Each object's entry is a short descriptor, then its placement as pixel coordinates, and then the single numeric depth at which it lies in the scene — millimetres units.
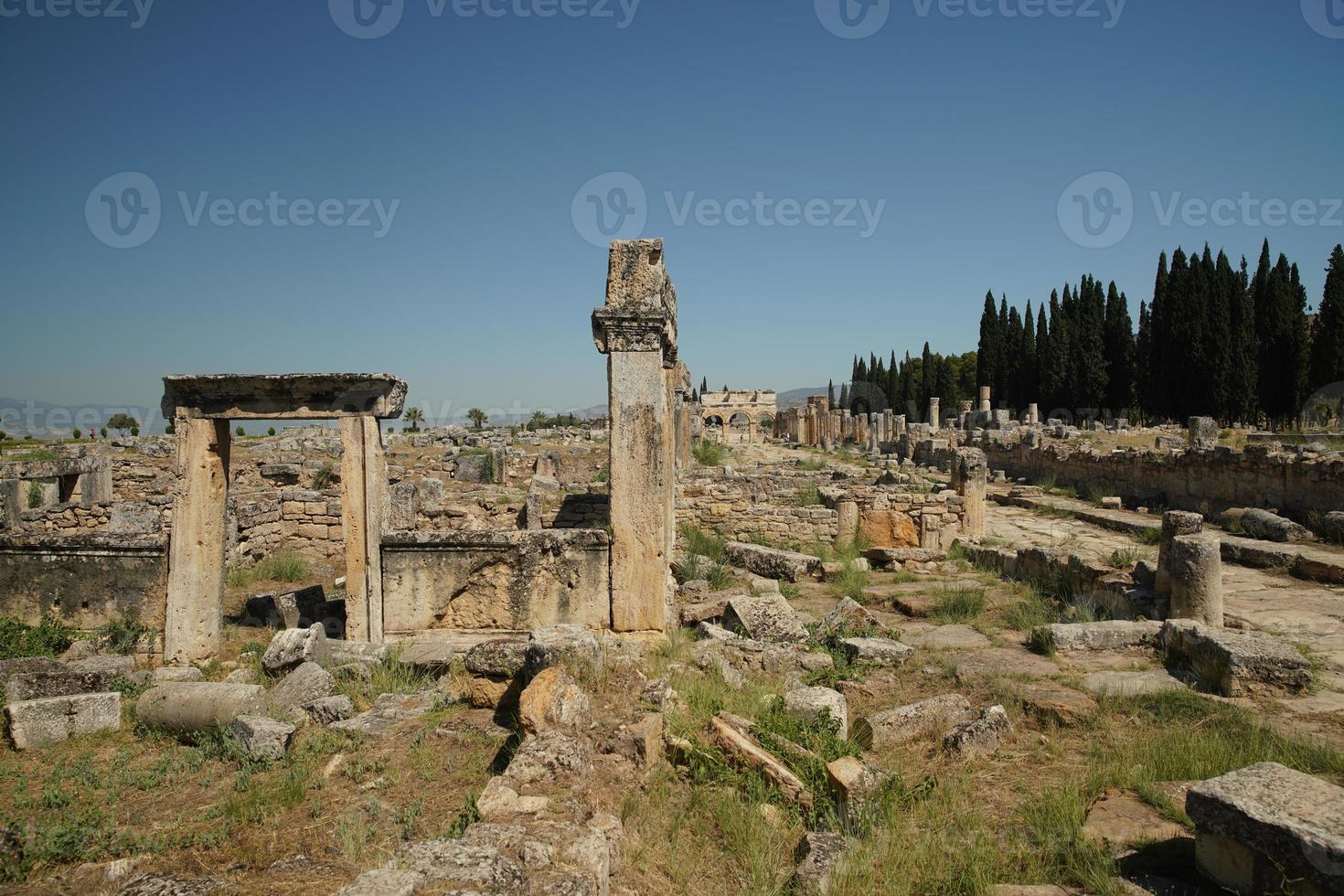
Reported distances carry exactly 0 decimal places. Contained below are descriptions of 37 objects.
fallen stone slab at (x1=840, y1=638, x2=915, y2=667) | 6363
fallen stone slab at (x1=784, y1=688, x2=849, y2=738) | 4902
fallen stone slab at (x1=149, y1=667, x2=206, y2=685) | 6227
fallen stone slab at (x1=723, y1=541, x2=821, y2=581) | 10266
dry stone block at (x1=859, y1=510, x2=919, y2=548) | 12078
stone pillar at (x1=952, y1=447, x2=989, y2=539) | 12508
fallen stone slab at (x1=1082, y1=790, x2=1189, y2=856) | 3576
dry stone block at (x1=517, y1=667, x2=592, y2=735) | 4375
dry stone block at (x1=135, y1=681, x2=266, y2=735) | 5004
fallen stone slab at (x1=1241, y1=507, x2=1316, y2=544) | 11328
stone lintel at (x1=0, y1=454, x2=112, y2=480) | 12602
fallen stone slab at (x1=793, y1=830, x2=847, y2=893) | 3254
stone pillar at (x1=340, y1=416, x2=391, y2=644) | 6855
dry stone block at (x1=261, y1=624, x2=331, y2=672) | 6051
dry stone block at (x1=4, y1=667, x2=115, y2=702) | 5203
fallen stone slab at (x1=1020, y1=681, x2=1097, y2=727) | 5113
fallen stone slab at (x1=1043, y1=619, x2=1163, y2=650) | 6777
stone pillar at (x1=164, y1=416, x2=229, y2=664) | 6746
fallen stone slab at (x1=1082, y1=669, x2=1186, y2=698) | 5609
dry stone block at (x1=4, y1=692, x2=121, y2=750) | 4867
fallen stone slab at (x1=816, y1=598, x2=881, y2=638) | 7346
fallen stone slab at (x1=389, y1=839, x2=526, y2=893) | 2912
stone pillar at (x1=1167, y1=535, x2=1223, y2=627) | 7152
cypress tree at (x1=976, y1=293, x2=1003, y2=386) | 50469
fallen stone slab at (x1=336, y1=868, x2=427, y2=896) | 2799
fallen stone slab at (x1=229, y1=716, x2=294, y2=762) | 4531
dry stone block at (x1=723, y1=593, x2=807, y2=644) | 6965
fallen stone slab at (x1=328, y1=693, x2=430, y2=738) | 4941
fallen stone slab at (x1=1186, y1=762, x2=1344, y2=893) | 2746
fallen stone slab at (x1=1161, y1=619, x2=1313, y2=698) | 5453
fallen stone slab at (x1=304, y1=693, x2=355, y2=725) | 5219
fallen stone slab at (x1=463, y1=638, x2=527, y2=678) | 5336
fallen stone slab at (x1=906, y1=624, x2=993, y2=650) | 7039
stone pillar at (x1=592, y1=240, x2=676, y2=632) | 6523
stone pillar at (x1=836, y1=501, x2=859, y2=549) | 12078
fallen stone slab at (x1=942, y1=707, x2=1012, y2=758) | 4625
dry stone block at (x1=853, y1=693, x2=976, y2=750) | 4766
